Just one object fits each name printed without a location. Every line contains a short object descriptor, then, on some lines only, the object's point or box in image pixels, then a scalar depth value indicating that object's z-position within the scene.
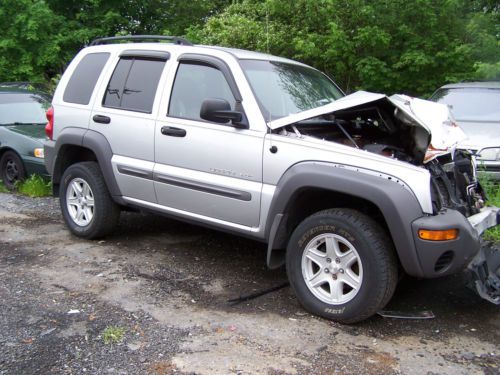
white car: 6.73
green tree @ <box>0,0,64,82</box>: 15.70
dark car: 8.22
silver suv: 3.71
